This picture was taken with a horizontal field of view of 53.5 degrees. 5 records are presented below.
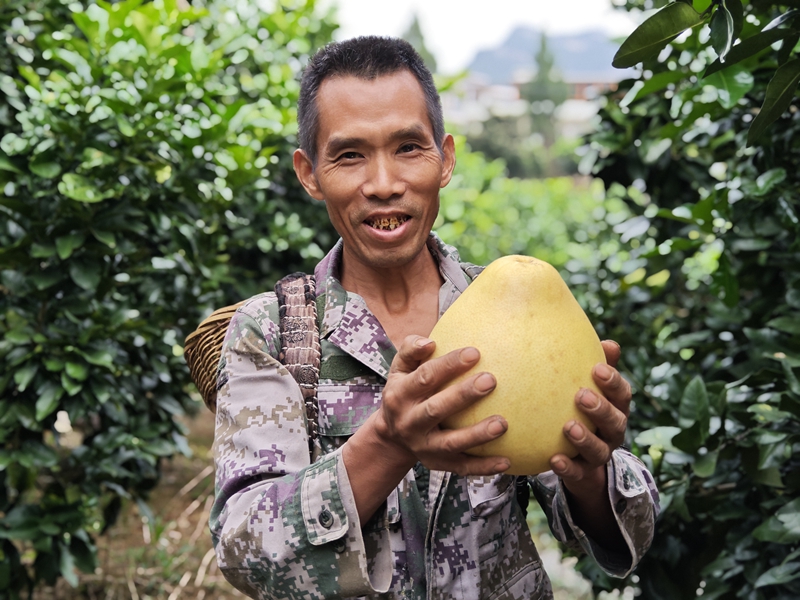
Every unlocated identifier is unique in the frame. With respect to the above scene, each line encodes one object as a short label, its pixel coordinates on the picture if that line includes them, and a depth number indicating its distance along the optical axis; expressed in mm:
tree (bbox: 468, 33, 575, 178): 39188
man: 1217
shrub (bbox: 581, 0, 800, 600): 1922
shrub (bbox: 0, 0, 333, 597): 2676
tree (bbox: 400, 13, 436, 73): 42031
